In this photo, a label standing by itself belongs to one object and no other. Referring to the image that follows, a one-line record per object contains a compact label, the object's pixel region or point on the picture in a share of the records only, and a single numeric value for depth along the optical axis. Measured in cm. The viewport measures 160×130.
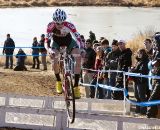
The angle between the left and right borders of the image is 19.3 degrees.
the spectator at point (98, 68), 1314
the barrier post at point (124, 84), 1153
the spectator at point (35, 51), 2080
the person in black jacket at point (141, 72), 1102
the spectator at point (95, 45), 1375
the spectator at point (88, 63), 1329
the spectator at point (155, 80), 984
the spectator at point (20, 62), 2025
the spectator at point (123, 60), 1186
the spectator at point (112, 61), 1240
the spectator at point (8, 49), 2097
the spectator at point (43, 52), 2001
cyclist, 895
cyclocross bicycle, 873
